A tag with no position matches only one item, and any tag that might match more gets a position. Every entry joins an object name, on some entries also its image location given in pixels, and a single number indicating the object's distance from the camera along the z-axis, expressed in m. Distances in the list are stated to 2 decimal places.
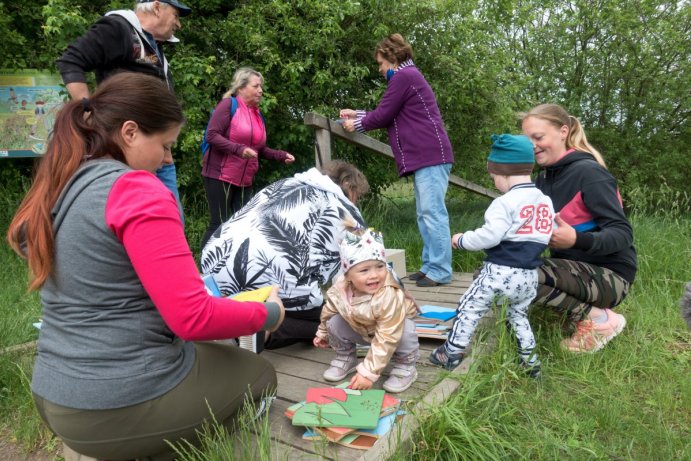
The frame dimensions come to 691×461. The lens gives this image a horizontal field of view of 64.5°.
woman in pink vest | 4.50
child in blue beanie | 2.53
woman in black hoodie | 2.85
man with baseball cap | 3.04
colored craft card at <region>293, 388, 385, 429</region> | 2.00
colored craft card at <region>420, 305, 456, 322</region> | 3.38
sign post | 5.54
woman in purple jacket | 4.27
